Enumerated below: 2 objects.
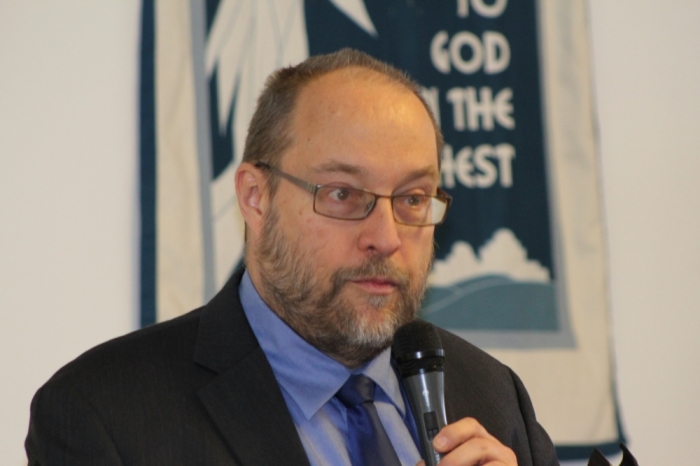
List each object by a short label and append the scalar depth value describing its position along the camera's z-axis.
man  3.86
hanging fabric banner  4.31
